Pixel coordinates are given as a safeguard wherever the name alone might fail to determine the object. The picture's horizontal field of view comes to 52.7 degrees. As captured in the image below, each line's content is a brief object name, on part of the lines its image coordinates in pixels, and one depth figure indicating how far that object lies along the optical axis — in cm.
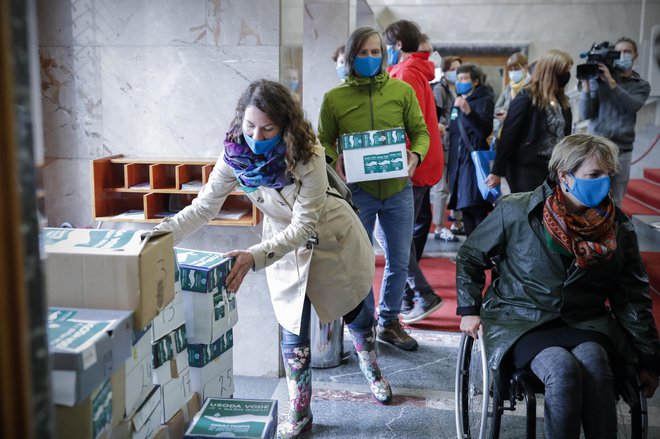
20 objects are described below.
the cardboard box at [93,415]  136
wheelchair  194
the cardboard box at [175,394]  190
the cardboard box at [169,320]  188
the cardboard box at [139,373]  160
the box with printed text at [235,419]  183
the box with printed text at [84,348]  131
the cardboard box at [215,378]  214
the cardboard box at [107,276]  155
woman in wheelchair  209
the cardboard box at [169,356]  188
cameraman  442
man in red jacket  351
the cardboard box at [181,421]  184
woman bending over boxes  216
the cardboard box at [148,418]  166
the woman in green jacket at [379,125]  298
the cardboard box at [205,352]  212
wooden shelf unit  288
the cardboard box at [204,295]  205
